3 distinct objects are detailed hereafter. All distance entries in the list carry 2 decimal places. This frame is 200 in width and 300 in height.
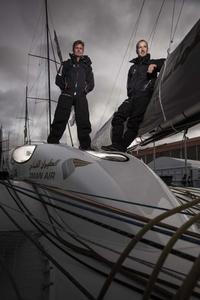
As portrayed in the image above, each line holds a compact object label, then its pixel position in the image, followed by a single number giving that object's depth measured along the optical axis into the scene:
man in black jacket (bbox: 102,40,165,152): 3.88
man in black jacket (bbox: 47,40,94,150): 4.07
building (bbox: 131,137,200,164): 20.11
